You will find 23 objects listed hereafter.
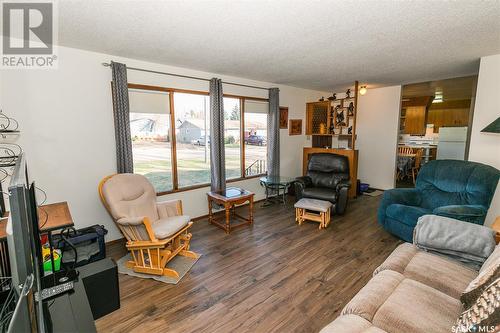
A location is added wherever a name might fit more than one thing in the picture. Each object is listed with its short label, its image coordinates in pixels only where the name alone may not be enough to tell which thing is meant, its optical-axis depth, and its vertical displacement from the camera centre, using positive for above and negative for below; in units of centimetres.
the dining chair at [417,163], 677 -76
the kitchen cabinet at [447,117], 753 +64
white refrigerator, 616 -15
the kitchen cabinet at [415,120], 721 +53
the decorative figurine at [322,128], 551 +19
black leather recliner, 394 -80
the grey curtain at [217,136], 380 -1
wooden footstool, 356 -115
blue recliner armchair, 262 -76
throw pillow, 94 -74
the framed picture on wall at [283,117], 516 +42
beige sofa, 121 -95
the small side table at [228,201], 343 -97
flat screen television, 69 -38
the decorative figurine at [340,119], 537 +39
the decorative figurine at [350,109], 550 +63
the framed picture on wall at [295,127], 542 +21
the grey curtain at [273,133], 474 +6
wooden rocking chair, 238 -96
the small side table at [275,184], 431 -89
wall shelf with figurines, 538 +37
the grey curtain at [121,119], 290 +21
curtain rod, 291 +90
